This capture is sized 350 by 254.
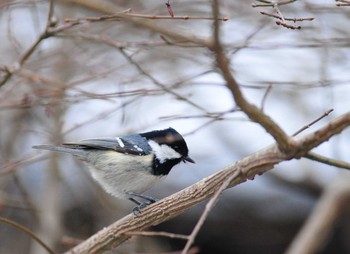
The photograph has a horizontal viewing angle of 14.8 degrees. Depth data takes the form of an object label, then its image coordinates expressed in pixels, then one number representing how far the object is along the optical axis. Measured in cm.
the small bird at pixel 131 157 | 772
